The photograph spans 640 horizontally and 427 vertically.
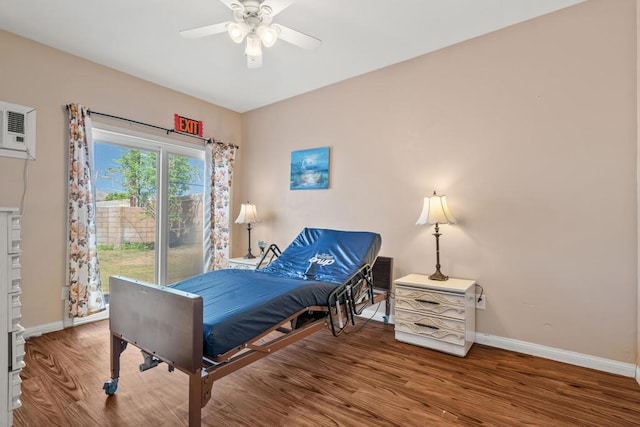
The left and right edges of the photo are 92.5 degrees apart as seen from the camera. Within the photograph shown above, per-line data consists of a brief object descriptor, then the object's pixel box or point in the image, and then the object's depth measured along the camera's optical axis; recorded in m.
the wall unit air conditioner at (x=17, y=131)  2.56
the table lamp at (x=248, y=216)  4.21
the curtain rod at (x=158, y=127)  3.25
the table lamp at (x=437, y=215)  2.75
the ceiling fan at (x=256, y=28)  2.12
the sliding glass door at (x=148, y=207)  3.44
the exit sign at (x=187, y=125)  3.97
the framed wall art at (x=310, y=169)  3.84
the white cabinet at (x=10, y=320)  1.49
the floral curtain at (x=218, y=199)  4.31
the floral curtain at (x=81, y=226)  3.01
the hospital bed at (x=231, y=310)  1.54
